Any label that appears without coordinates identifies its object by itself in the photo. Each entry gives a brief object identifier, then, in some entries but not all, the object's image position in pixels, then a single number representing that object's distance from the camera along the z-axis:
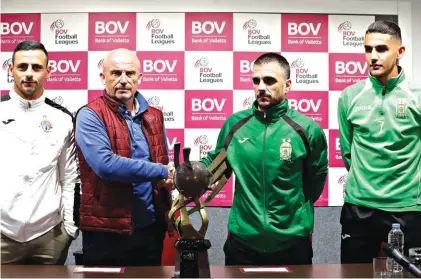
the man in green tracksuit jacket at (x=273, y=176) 2.77
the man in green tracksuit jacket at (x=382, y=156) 2.77
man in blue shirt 2.67
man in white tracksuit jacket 2.79
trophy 2.13
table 2.26
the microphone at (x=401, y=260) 2.08
